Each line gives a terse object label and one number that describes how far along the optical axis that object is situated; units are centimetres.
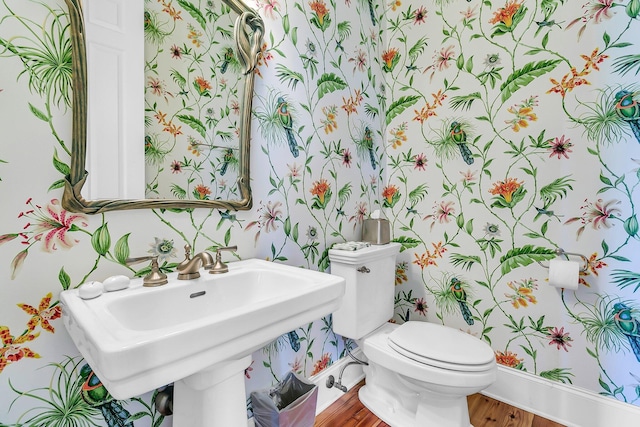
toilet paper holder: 134
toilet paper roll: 129
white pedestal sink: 51
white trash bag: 107
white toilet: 116
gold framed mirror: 77
